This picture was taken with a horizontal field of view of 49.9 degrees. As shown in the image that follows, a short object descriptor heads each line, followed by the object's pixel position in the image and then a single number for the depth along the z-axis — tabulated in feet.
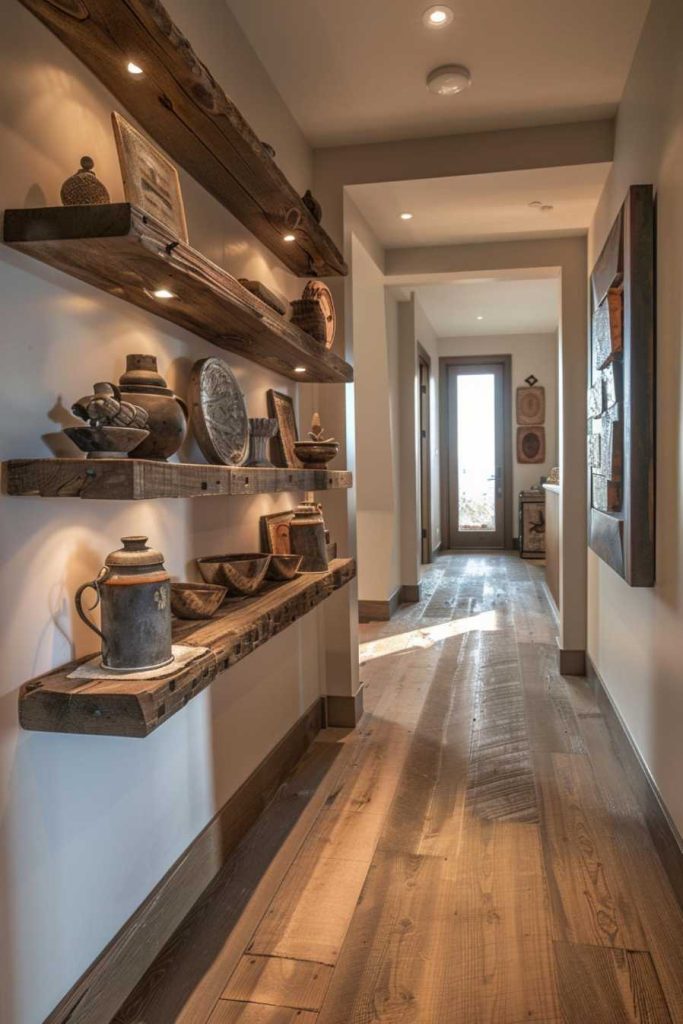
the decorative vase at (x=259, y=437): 6.84
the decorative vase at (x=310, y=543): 8.32
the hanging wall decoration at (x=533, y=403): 30.01
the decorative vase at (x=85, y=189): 4.33
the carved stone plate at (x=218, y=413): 5.93
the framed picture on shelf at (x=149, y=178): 4.72
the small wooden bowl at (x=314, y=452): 8.47
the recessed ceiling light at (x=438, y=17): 7.53
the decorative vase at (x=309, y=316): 8.38
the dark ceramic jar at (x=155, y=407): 4.84
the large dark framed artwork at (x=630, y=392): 7.36
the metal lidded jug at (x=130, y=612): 4.47
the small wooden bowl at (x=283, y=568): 7.49
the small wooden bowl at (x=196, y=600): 5.68
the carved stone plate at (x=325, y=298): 8.64
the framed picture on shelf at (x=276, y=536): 8.24
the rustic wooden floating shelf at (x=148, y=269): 4.01
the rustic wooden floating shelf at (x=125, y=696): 4.07
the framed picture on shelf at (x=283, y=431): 8.51
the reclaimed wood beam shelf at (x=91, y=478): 4.03
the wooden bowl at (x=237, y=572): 6.42
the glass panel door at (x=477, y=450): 30.71
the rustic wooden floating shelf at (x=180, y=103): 4.37
